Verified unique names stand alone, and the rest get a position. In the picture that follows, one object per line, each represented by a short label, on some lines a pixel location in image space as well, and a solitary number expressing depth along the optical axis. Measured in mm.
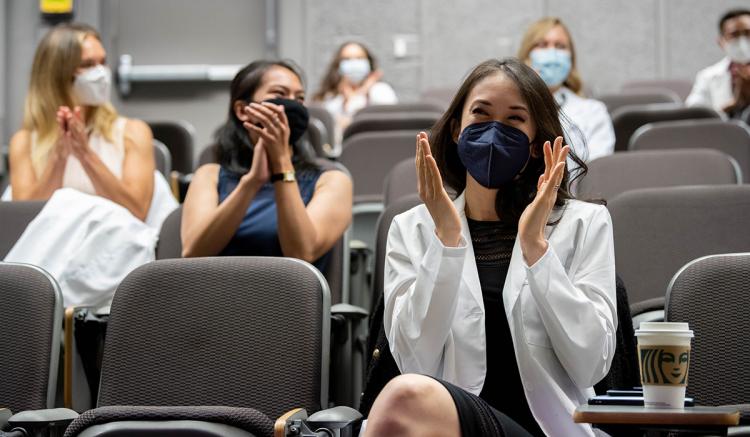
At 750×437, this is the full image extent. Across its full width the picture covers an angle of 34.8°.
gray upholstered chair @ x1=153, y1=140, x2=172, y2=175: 5191
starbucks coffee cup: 1984
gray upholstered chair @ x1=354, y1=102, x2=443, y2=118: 6312
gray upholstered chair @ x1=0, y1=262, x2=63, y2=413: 2984
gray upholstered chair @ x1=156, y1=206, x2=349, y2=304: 3576
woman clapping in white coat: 2389
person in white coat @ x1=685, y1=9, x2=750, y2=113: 6344
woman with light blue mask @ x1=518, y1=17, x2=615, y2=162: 5070
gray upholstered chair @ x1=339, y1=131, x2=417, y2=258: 5141
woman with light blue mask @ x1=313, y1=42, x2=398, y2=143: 7316
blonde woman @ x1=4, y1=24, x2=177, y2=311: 3721
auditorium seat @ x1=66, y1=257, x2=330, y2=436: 2877
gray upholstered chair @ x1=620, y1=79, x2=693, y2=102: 8250
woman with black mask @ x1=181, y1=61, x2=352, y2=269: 3463
